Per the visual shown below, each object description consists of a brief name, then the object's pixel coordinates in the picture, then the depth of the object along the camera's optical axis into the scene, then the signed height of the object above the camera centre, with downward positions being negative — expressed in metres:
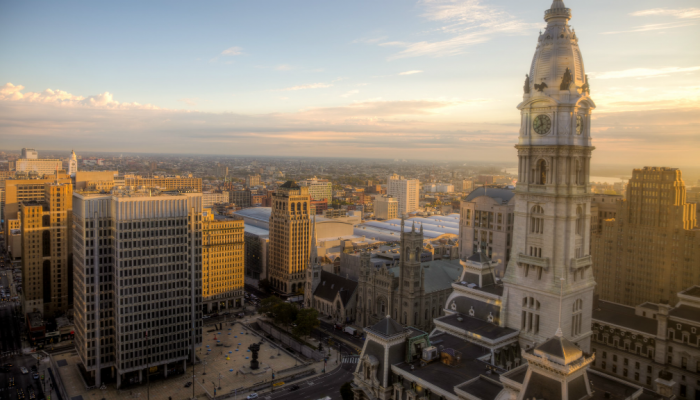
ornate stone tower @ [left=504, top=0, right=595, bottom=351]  75.75 -2.41
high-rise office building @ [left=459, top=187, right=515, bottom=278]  141.62 -15.74
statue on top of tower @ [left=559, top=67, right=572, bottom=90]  74.62 +14.74
